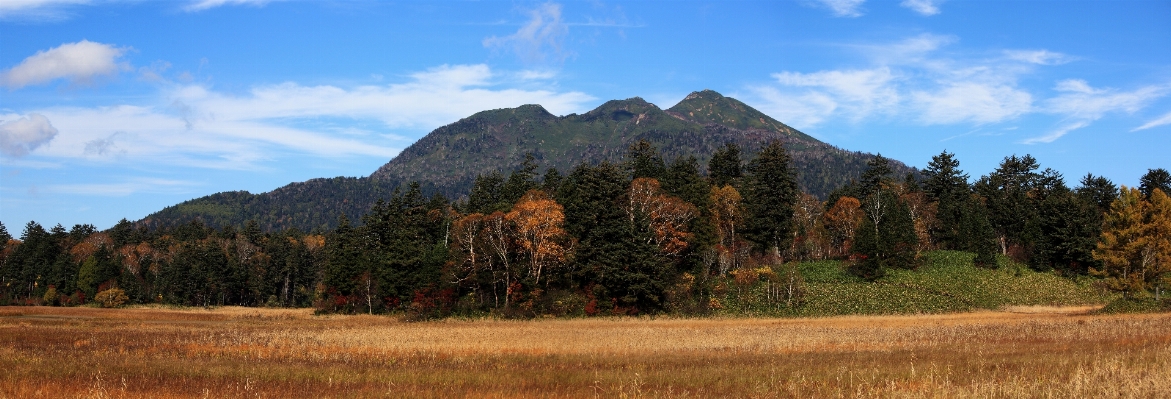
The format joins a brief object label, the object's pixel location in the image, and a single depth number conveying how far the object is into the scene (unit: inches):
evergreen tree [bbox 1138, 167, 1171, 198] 4653.1
